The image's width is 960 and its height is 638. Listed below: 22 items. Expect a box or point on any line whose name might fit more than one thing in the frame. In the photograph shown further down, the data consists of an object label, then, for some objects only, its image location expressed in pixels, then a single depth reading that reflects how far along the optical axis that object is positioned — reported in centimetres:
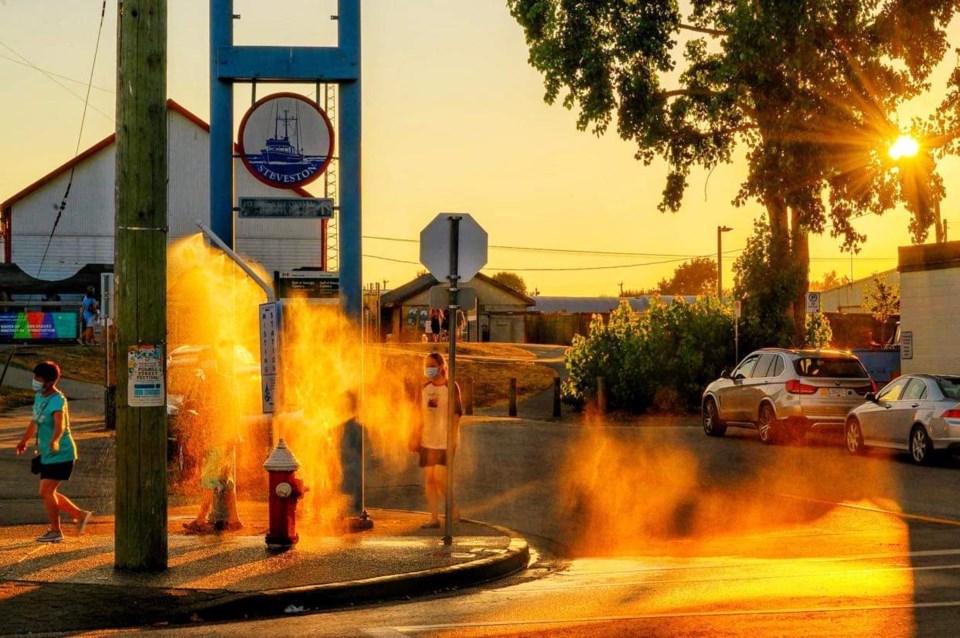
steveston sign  1448
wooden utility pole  1040
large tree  3198
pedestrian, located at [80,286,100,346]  4419
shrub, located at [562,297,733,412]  3550
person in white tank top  1448
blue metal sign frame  1441
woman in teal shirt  1227
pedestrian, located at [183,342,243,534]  1304
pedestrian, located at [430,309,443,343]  6098
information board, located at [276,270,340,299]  1459
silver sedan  2042
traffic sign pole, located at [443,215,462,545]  1259
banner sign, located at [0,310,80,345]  4444
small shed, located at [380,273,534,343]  8381
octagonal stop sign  1273
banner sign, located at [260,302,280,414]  1241
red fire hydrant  1193
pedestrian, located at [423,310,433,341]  6387
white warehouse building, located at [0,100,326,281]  5525
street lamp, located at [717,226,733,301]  6981
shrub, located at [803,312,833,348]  3719
